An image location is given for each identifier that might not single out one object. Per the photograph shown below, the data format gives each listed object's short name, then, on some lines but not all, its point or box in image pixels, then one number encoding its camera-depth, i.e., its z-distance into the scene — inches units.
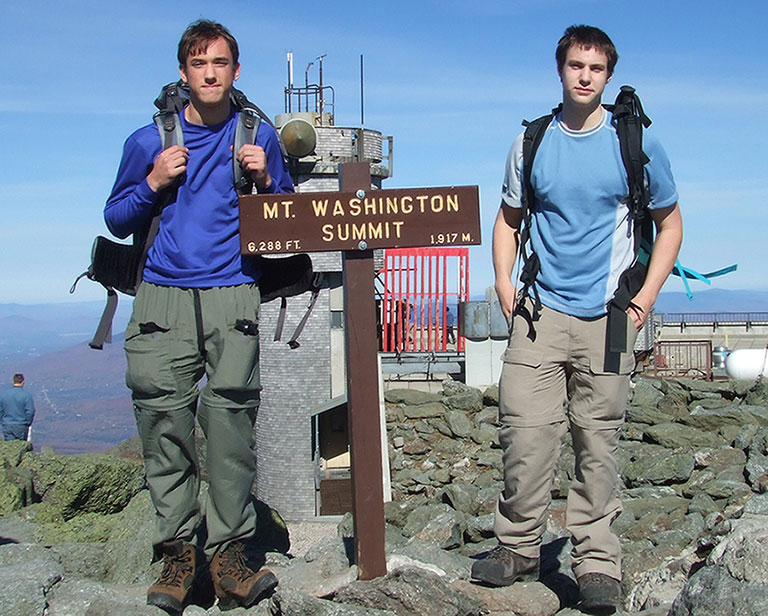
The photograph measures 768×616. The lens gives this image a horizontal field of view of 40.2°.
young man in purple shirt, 180.4
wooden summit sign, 187.9
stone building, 876.0
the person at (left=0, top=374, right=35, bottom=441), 659.4
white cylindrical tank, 967.6
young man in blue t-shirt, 179.0
